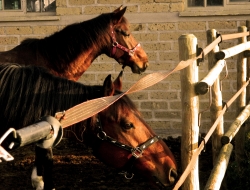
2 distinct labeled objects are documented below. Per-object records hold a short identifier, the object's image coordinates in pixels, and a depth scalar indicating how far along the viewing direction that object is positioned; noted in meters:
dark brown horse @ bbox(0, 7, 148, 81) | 5.72
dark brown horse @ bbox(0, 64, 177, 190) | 2.93
